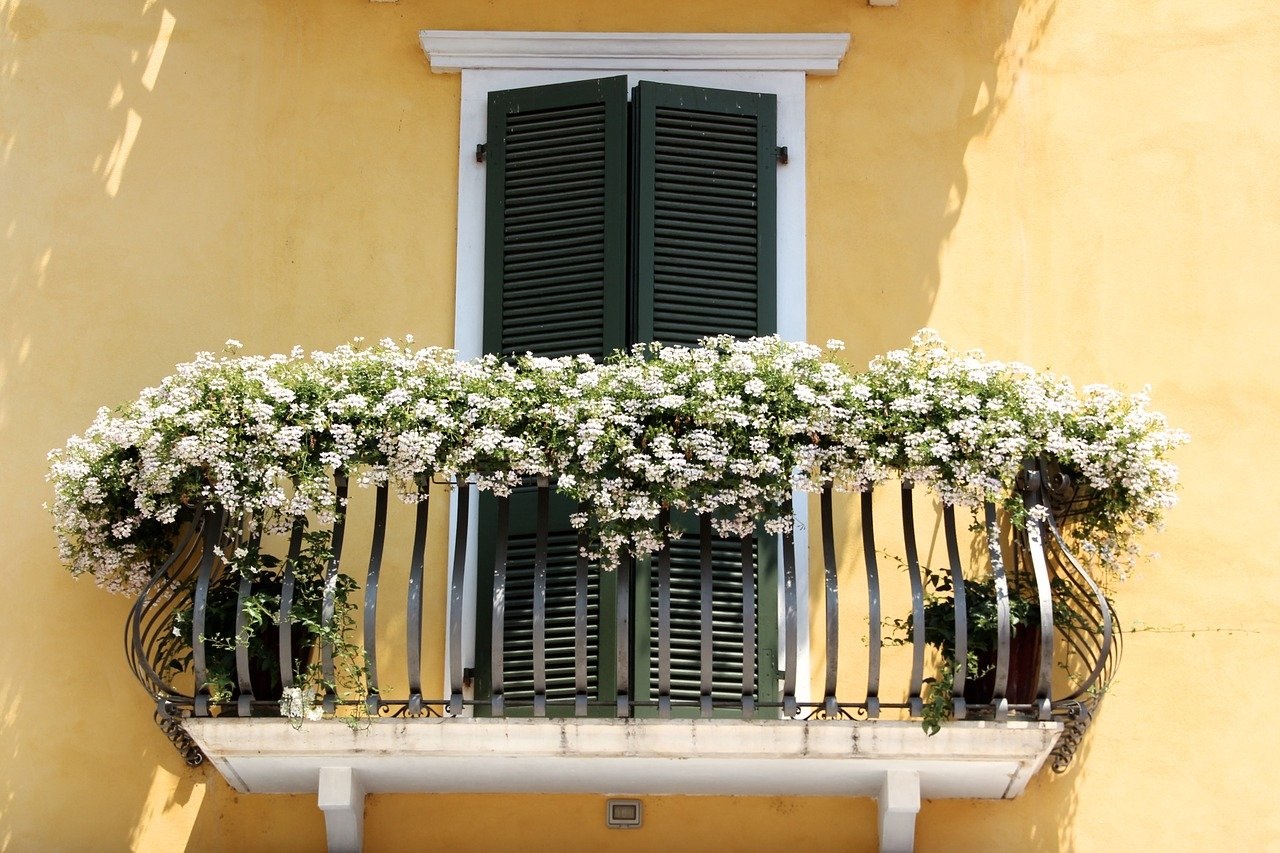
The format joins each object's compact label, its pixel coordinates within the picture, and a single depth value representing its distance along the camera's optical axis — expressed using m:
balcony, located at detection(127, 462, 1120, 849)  6.93
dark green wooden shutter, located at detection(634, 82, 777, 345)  7.94
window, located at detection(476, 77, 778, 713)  7.53
